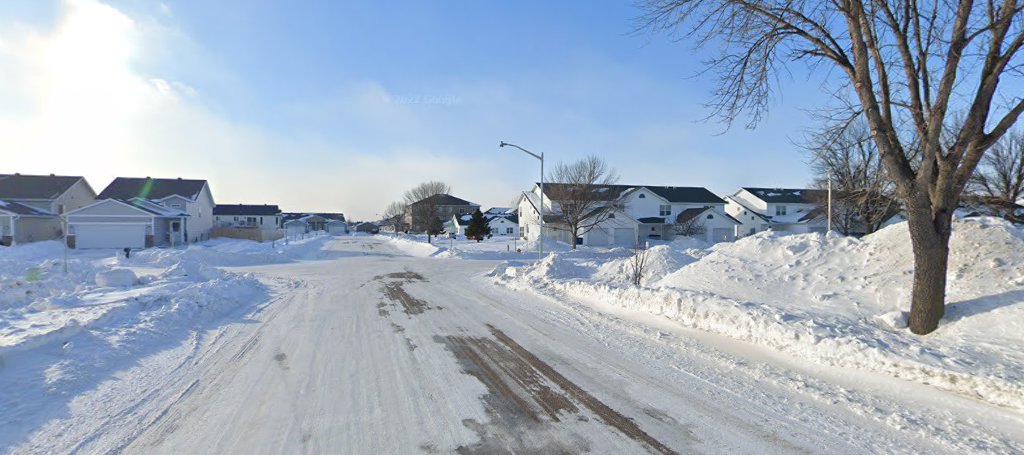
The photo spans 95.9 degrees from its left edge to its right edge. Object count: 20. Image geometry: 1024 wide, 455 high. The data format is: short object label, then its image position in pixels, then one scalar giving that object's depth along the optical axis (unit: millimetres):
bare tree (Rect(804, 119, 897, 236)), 24845
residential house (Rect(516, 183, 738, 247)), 45781
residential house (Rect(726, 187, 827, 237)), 55125
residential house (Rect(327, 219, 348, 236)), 116619
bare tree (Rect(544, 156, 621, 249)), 39094
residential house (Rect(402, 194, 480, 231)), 64688
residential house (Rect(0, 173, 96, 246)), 33344
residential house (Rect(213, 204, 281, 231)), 82062
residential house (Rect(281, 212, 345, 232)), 113062
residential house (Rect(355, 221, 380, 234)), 122012
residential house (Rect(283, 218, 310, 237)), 96275
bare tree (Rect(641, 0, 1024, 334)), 6492
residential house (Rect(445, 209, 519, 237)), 70938
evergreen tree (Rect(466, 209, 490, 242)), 53625
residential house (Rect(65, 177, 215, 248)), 35031
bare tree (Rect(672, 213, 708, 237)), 50406
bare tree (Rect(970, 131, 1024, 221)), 26188
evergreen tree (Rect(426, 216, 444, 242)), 58650
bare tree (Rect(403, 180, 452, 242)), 59956
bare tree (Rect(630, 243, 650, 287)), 14648
